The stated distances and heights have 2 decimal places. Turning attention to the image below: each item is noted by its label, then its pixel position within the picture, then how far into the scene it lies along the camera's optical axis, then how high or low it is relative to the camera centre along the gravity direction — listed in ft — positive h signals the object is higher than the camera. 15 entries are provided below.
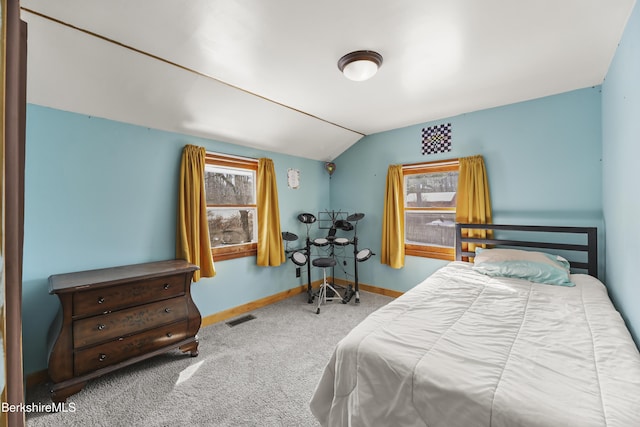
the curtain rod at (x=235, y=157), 10.41 +2.46
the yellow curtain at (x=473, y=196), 10.12 +0.73
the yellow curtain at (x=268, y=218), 11.78 -0.07
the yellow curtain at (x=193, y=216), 9.18 +0.02
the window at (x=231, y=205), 10.69 +0.47
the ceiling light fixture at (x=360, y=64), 6.39 +3.71
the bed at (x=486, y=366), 3.06 -2.07
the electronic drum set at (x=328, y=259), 12.00 -1.77
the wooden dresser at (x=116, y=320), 6.12 -2.65
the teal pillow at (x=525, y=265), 7.50 -1.51
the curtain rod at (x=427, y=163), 11.03 +2.27
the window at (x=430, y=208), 11.40 +0.33
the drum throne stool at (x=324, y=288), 11.84 -3.43
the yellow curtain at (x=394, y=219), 12.26 -0.15
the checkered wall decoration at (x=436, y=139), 11.18 +3.26
